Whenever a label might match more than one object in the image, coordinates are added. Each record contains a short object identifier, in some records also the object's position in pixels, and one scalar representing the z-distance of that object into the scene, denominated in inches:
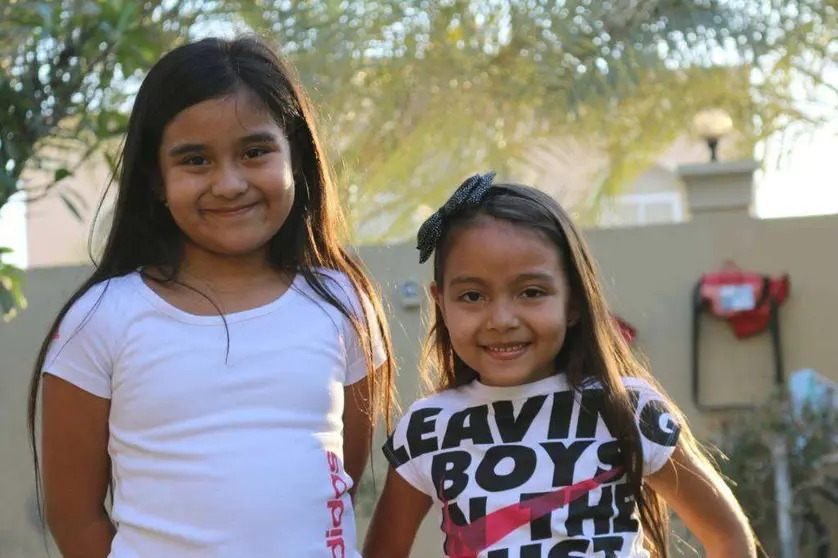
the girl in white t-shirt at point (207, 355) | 80.1
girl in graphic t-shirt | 83.0
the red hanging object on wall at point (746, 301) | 261.6
